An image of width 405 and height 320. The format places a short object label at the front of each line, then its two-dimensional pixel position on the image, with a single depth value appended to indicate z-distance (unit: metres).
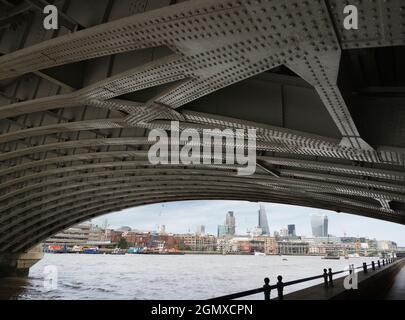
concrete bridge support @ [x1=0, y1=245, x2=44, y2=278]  39.88
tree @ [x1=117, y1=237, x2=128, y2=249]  193.00
